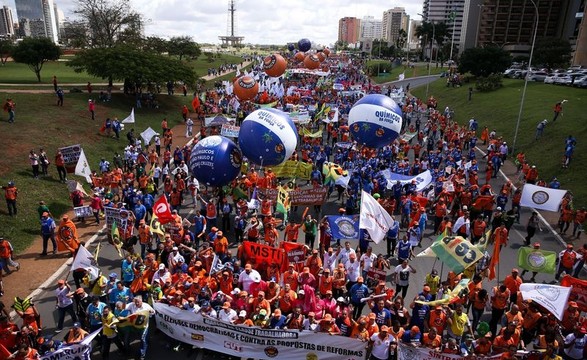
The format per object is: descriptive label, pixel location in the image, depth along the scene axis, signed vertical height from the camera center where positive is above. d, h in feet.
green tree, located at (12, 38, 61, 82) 136.98 -1.55
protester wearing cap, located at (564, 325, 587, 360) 28.02 -17.94
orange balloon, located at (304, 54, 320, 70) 195.00 -4.26
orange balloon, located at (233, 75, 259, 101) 108.47 -9.05
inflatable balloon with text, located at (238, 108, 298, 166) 55.67 -10.79
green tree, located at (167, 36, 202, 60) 250.98 +1.31
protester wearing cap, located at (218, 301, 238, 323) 29.86 -17.63
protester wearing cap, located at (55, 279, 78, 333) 32.44 -18.39
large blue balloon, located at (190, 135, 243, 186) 52.47 -13.11
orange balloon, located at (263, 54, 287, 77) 147.13 -4.75
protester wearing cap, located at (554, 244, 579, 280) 39.14 -17.75
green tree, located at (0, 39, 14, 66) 193.67 -1.60
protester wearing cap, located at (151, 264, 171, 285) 33.50 -16.96
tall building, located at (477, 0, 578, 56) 339.57 +27.88
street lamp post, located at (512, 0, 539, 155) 87.36 -17.59
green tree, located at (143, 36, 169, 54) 174.40 +2.16
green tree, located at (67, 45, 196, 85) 114.62 -4.44
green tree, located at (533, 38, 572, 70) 189.06 +1.44
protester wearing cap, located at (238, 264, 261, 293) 33.55 -17.04
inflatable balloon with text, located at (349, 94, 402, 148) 66.54 -9.99
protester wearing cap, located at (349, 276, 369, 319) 33.47 -17.91
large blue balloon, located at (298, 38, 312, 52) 233.76 +3.95
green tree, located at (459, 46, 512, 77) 171.94 -1.74
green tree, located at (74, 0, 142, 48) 167.73 +9.58
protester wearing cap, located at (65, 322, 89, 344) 27.20 -17.58
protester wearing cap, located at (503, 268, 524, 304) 33.55 -17.06
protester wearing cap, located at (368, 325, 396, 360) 27.17 -17.67
